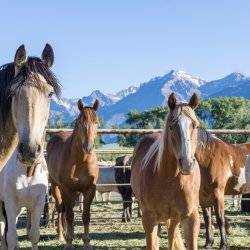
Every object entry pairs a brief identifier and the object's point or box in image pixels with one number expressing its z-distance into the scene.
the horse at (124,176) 10.52
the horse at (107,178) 12.47
